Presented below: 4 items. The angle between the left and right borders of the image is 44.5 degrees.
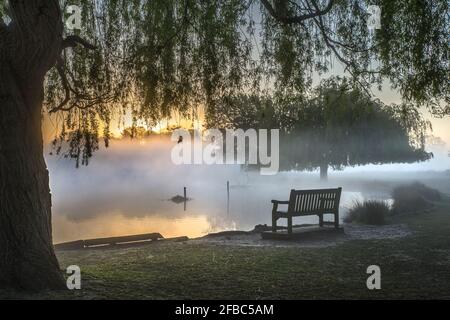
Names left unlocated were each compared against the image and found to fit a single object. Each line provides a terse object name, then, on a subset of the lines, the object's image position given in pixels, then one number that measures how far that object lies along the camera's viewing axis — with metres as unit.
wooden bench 13.44
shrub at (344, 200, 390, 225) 16.89
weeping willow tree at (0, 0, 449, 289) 8.32
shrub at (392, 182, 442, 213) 20.84
